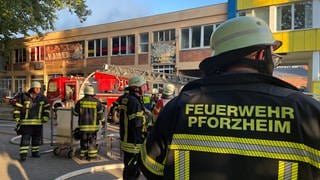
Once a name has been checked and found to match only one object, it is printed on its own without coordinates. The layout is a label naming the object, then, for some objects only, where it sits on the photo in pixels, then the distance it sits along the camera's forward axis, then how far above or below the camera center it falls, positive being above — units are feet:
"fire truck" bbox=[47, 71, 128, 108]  42.44 -0.38
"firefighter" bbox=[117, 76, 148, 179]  12.01 -1.84
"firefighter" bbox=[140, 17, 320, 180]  3.12 -0.47
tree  36.36 +11.33
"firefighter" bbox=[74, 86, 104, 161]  18.62 -2.63
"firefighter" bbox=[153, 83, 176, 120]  16.95 -0.64
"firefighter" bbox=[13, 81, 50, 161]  18.77 -2.38
